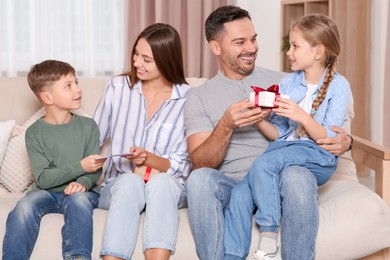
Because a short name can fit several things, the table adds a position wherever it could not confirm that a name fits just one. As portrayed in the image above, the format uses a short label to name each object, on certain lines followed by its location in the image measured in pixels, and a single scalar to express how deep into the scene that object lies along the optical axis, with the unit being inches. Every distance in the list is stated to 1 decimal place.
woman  142.4
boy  125.6
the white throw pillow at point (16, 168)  150.4
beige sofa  123.2
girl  120.1
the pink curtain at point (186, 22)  260.6
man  118.7
